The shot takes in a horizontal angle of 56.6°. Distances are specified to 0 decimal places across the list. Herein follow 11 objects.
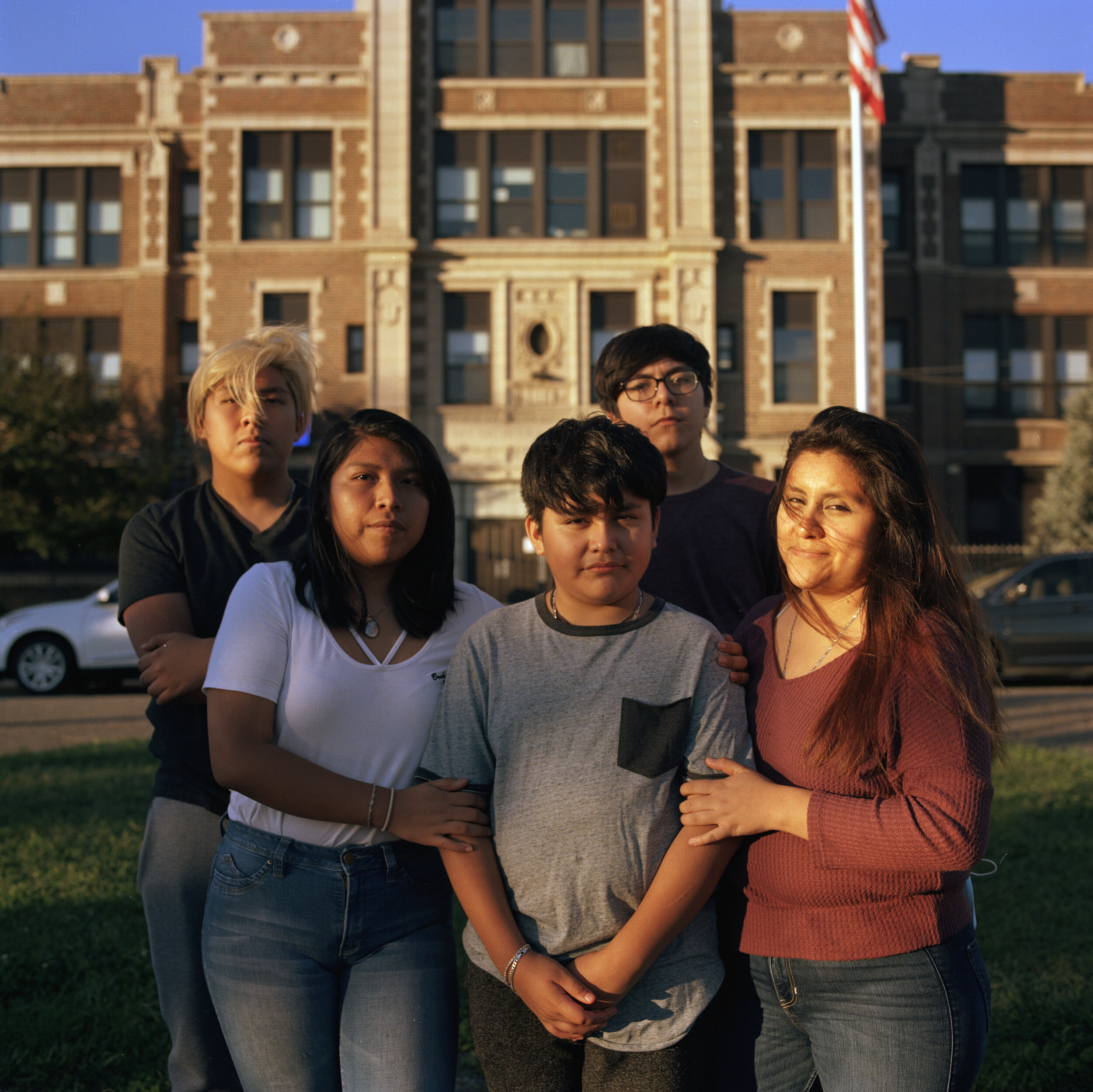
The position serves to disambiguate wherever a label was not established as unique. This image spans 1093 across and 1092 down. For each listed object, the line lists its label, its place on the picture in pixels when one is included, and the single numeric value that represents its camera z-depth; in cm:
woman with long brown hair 197
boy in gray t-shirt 203
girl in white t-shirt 217
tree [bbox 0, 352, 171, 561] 2127
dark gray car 1431
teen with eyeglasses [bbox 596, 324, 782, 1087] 294
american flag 1184
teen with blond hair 259
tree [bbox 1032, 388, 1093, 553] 2083
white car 1366
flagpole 1171
